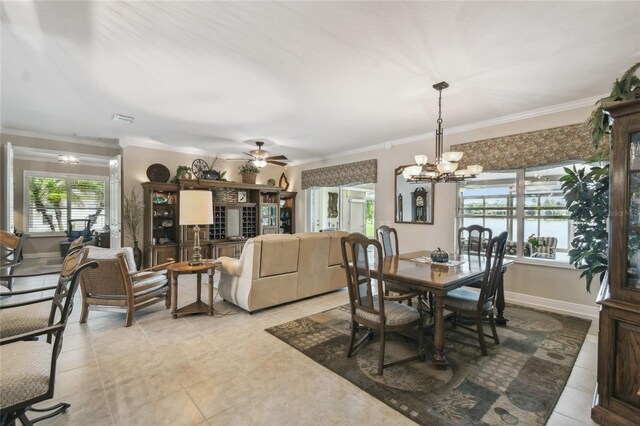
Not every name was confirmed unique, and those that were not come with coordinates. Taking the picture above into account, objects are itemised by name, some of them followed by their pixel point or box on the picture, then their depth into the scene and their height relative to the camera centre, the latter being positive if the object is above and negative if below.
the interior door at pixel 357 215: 7.35 -0.09
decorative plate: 5.89 +0.78
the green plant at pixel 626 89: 1.79 +0.80
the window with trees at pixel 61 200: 7.42 +0.24
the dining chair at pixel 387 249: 3.24 -0.49
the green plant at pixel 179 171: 5.98 +0.82
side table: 3.33 -0.86
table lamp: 3.38 +0.03
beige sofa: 3.46 -0.77
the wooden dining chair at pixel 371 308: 2.26 -0.82
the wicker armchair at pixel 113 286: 3.12 -0.86
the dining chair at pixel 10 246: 2.92 -0.39
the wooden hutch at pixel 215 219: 5.77 -0.20
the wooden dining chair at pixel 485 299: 2.51 -0.80
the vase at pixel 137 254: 5.57 -0.86
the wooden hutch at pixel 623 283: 1.63 -0.40
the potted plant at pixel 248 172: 6.92 +0.93
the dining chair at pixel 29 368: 1.22 -0.74
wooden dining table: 2.35 -0.56
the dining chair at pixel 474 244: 3.42 -0.45
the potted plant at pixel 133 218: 5.57 -0.16
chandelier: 2.95 +0.46
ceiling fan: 5.20 +0.97
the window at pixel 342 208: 7.25 +0.09
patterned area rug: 1.87 -1.28
